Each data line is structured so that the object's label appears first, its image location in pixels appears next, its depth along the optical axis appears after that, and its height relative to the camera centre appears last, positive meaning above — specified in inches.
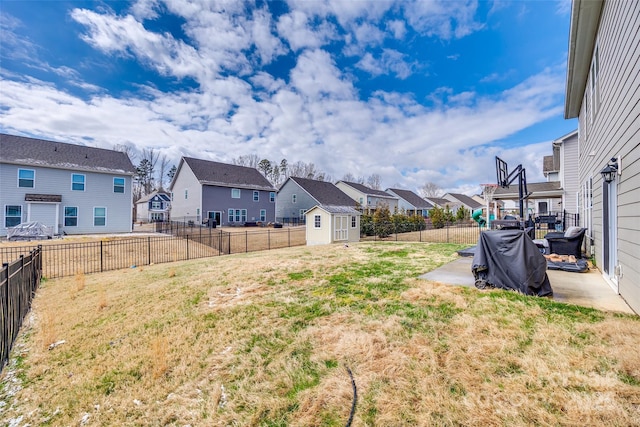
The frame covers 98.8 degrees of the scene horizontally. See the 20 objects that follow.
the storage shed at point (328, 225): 665.6 -21.7
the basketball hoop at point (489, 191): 707.5 +67.5
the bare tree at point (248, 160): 2126.1 +438.9
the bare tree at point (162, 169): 2050.9 +352.6
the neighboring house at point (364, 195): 1530.5 +125.3
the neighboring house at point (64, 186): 735.1 +87.4
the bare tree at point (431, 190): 3002.0 +294.2
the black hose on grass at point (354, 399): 87.8 -64.4
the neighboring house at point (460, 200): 2180.7 +133.9
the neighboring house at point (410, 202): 1761.8 +95.4
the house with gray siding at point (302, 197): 1311.5 +96.2
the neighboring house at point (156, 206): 1601.9 +59.3
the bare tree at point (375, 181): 2792.8 +365.9
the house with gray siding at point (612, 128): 145.3 +62.3
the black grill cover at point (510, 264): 185.8 -33.7
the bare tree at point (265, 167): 2013.7 +370.6
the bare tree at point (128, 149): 1810.2 +455.2
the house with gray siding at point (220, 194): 1077.8 +94.4
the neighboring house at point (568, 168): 601.9 +111.2
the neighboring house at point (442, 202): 2107.0 +114.0
